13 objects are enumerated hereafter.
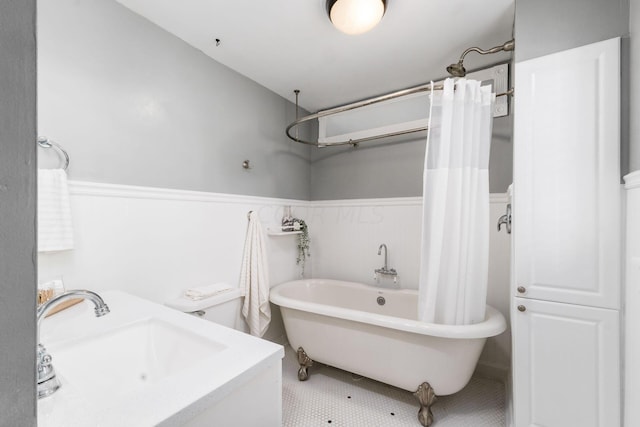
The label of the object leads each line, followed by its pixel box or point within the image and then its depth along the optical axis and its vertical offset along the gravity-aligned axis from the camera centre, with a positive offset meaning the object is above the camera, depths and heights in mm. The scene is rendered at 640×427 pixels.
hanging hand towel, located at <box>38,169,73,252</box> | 1242 -4
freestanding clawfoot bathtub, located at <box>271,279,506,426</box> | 1614 -843
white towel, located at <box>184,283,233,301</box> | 1812 -528
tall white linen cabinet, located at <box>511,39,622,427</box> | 1276 -122
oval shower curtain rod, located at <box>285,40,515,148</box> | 1675 +788
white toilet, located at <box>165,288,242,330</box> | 1714 -625
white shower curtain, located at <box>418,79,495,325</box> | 1662 +38
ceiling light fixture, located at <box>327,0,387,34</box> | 1514 +1098
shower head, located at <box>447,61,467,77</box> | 1855 +956
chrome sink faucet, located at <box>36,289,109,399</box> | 700 -396
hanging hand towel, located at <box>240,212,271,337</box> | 2215 -551
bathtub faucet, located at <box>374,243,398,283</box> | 2590 -535
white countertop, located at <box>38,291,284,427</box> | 621 -447
